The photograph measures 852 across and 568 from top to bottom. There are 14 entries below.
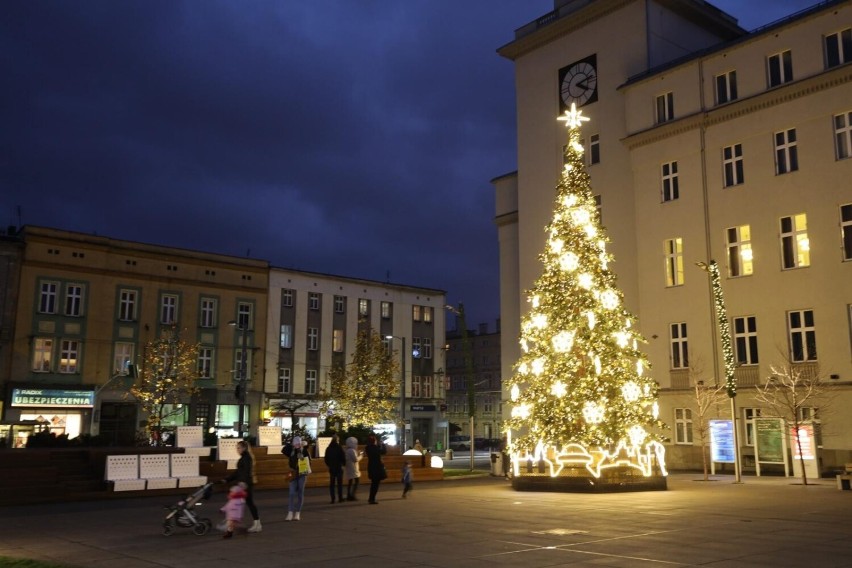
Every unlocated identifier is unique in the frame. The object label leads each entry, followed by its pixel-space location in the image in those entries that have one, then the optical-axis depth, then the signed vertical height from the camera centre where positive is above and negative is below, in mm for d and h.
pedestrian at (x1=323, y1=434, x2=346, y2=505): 21531 -711
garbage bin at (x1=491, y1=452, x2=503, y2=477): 34500 -1279
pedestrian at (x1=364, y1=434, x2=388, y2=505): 21234 -857
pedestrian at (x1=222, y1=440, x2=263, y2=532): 14812 -737
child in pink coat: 14367 -1306
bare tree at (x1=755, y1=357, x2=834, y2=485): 30250 +1741
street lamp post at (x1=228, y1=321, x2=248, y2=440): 37062 +1928
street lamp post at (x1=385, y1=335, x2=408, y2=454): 50594 +2049
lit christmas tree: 23953 +2075
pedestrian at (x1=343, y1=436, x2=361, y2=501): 21781 -826
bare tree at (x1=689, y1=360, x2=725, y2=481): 32812 +1496
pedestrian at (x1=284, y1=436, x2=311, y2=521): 17422 -987
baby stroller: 14523 -1459
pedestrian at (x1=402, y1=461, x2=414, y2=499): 23297 -1252
